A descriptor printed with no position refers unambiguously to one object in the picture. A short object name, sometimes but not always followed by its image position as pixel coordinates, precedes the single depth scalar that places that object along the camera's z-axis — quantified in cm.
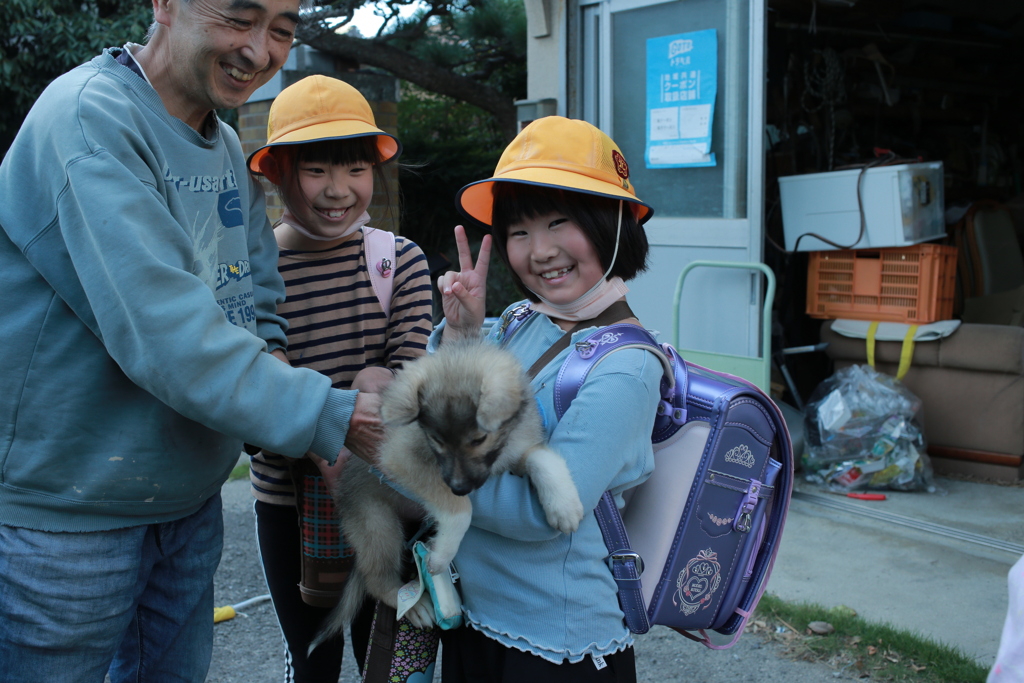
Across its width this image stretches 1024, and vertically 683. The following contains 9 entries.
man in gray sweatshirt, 157
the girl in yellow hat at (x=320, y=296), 241
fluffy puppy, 172
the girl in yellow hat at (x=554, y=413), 172
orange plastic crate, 543
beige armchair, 527
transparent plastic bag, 521
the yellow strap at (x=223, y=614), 400
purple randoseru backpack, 182
